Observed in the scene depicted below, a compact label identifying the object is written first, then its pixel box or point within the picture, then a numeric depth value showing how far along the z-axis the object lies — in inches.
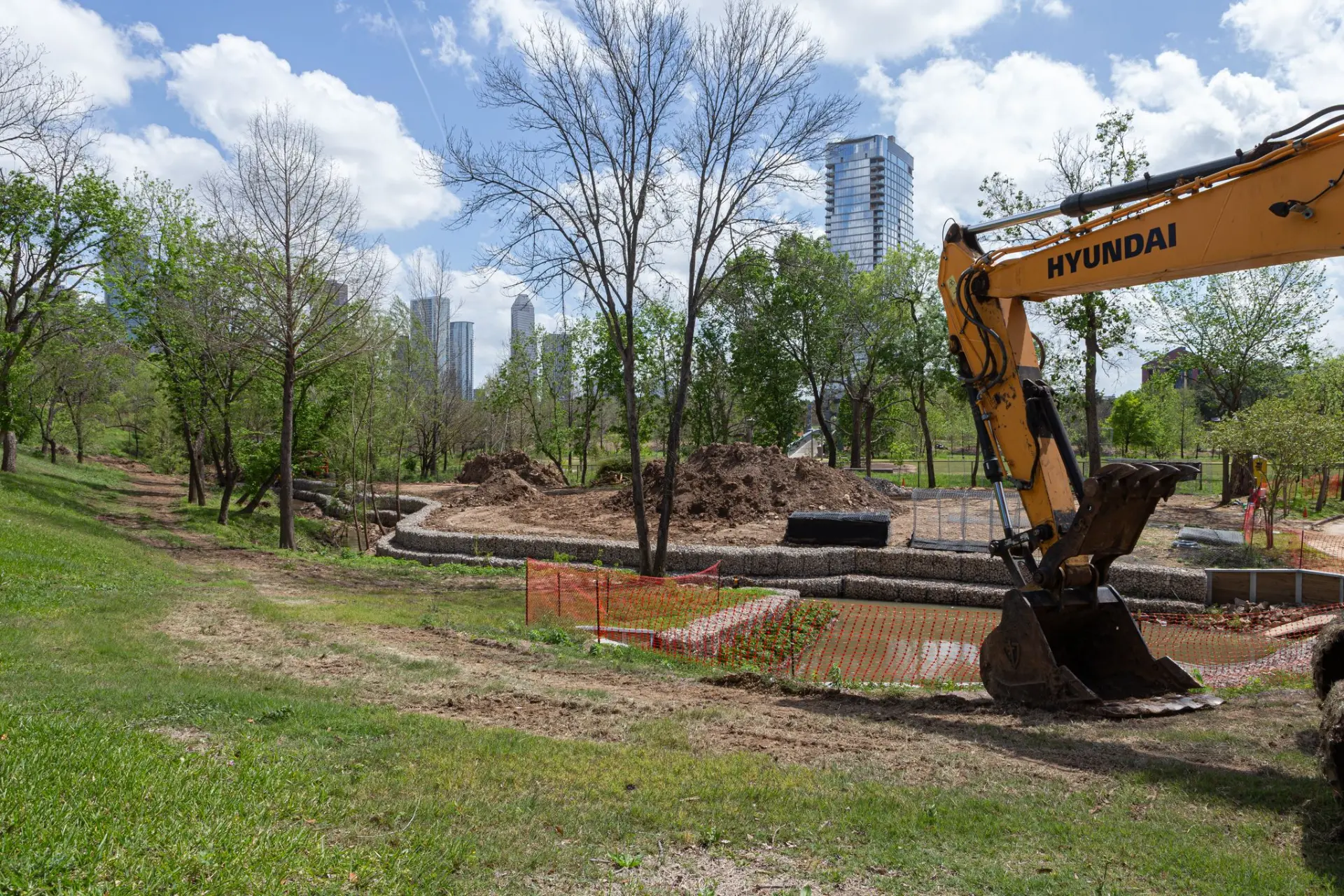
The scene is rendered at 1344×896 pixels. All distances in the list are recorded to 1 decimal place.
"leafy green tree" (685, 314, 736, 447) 1724.9
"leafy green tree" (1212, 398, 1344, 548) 738.2
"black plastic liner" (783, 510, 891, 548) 741.9
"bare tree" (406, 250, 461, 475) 1315.2
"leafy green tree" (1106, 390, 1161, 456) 1772.9
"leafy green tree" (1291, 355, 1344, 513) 1053.8
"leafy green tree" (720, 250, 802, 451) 1561.3
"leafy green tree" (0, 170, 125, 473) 853.2
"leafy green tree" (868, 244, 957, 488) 1471.5
